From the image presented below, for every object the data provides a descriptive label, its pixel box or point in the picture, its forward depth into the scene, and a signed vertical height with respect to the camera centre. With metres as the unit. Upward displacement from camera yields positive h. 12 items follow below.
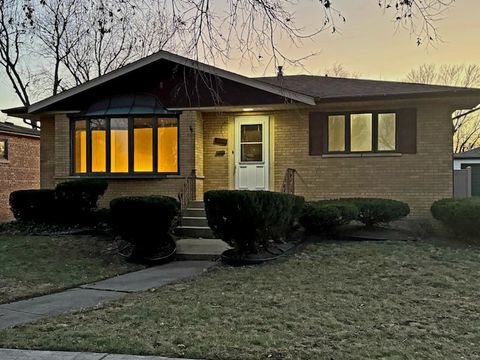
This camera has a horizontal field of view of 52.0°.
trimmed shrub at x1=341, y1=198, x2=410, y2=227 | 11.69 -0.89
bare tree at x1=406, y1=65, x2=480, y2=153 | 38.03 +7.71
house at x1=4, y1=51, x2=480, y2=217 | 13.34 +1.11
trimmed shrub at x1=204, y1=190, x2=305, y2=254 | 9.04 -0.80
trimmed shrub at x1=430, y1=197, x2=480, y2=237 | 10.74 -0.94
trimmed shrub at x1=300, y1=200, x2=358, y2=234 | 10.98 -0.95
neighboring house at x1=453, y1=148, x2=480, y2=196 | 24.91 +0.63
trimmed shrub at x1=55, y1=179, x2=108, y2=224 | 13.55 -0.68
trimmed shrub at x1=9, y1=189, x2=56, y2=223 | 13.98 -0.91
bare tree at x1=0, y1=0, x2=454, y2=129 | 6.07 +3.80
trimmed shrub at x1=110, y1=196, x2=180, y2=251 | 10.06 -0.94
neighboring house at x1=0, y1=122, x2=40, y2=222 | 24.09 +0.63
